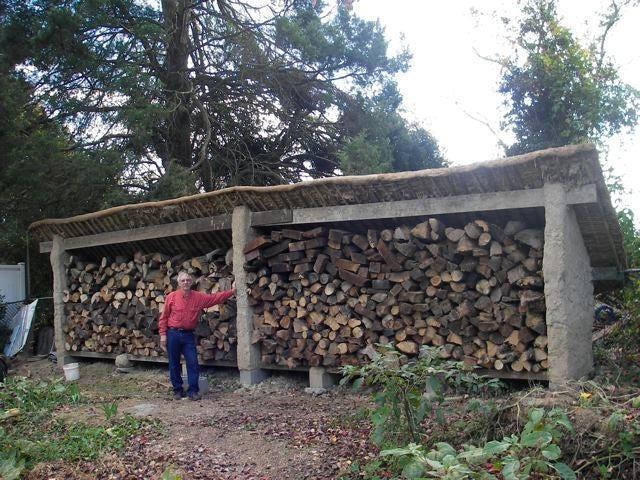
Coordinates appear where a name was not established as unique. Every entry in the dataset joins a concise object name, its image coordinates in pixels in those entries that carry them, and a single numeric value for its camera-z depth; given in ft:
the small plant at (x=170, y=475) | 12.04
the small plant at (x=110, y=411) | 17.34
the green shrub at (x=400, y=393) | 12.52
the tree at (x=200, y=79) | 29.71
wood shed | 16.49
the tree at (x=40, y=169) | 28.53
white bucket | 26.13
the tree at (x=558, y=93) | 40.70
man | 21.45
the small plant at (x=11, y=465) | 13.33
